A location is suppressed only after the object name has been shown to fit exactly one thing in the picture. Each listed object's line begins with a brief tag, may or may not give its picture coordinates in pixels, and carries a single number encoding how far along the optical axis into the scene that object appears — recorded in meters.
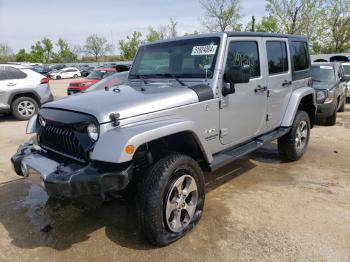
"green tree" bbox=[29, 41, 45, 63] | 77.25
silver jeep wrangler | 2.76
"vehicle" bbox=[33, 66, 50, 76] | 45.04
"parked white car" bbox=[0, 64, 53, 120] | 9.93
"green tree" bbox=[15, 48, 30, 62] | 76.75
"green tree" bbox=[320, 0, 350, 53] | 33.59
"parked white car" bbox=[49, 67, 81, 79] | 40.77
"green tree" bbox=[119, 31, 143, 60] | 65.62
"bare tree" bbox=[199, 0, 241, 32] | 33.09
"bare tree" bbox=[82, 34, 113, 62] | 81.25
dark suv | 8.30
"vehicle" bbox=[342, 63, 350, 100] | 12.35
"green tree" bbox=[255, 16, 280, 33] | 32.95
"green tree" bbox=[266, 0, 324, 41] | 31.78
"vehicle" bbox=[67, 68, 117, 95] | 14.21
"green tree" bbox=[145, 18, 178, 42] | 52.84
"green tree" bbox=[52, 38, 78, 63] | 80.00
